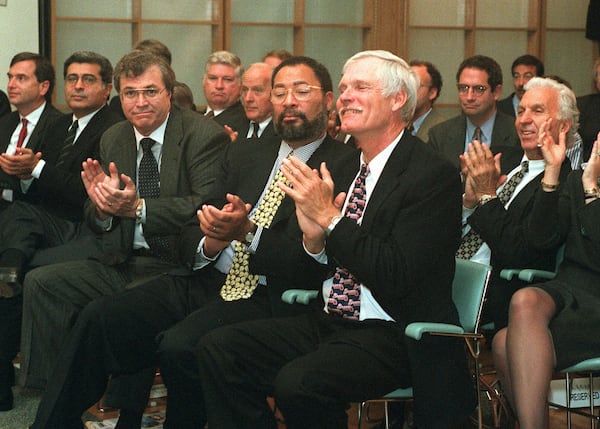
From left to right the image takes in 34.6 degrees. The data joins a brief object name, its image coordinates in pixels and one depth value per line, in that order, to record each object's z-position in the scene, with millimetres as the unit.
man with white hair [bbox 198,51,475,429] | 2793
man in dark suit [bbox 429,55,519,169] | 5562
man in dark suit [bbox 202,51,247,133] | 6137
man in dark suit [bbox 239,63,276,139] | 5426
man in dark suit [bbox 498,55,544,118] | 7117
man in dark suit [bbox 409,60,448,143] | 6180
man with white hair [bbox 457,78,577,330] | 3666
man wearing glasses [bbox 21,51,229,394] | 3844
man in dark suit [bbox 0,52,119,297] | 4434
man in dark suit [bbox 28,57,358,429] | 3275
